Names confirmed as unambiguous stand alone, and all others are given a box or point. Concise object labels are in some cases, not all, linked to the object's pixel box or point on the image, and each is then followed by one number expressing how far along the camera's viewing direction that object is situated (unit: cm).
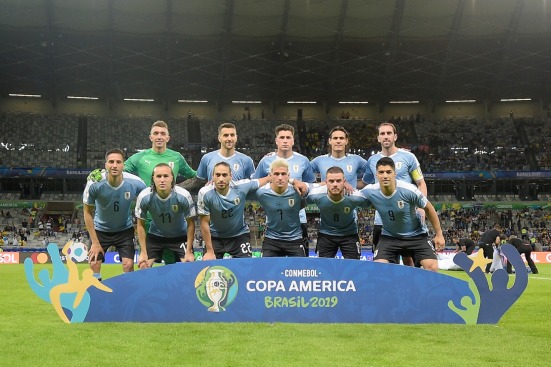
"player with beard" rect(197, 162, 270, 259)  851
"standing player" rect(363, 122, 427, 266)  963
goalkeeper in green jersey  993
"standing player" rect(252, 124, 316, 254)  957
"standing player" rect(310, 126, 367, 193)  969
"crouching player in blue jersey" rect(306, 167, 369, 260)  860
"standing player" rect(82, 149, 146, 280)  918
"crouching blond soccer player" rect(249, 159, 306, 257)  881
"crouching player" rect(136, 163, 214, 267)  856
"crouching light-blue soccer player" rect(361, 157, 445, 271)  855
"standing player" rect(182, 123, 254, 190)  942
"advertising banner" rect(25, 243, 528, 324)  796
